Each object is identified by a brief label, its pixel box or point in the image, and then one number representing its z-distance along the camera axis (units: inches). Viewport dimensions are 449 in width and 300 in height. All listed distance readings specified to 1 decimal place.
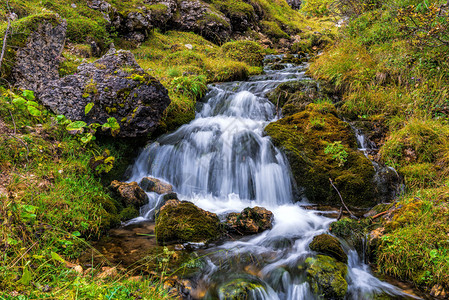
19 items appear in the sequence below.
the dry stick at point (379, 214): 151.4
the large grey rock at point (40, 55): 189.3
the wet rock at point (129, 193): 174.7
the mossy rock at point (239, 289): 99.2
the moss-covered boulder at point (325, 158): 185.5
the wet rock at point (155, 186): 195.9
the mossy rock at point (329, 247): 123.3
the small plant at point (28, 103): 100.0
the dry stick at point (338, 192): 165.8
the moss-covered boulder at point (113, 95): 193.6
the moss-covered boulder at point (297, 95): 272.1
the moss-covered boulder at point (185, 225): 136.9
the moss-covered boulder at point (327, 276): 104.9
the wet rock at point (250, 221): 153.4
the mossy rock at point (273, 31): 779.4
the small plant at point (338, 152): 199.0
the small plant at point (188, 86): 286.4
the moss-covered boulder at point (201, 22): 583.8
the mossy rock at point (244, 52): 446.0
